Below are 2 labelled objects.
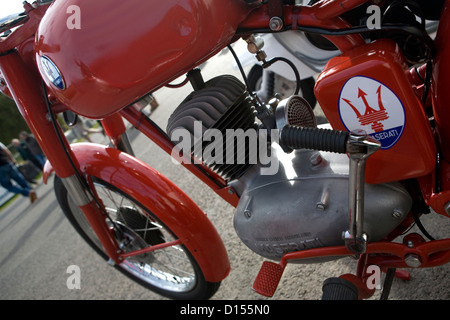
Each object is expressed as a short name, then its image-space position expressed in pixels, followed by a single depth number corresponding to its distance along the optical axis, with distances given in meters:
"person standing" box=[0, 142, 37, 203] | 6.34
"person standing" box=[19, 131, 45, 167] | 7.36
